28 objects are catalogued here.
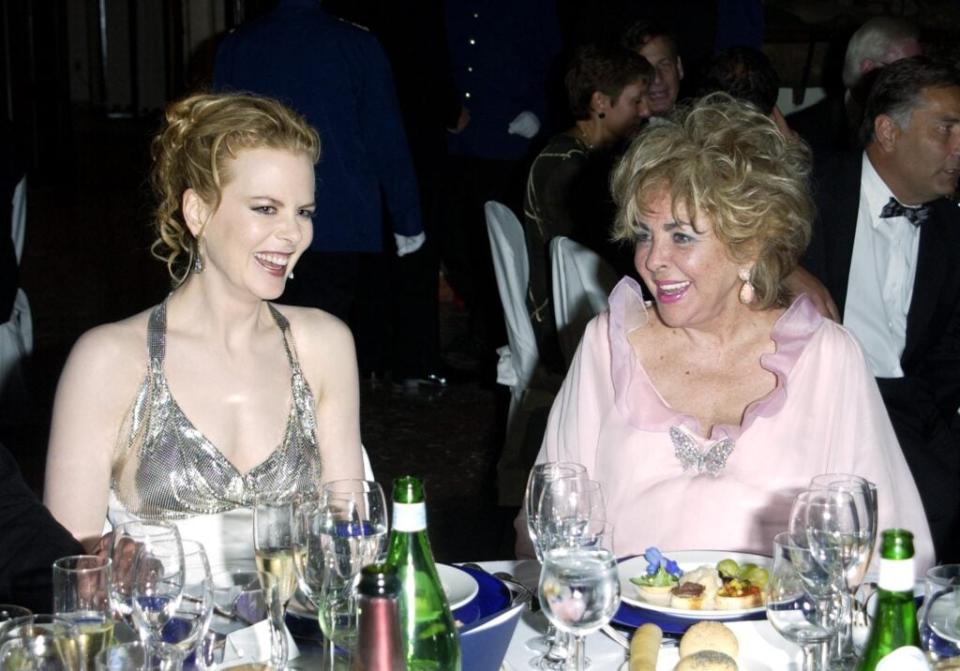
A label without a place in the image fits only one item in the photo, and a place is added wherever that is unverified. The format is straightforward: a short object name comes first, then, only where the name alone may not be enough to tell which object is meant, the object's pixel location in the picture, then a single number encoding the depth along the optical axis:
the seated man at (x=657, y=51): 4.56
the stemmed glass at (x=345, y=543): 1.98
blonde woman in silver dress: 2.58
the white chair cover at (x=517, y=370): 3.96
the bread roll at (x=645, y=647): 2.04
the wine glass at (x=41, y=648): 1.86
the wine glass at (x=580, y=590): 1.96
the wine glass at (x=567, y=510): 2.15
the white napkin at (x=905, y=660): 1.84
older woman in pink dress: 2.62
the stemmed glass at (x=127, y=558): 1.96
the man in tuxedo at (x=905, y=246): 3.48
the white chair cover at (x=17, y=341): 4.74
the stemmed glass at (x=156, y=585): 1.95
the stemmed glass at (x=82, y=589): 2.00
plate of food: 2.18
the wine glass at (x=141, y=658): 1.87
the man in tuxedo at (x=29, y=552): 2.39
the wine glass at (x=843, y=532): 2.04
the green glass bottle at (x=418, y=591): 1.95
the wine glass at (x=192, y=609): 1.94
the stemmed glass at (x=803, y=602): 2.00
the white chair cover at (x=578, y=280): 3.66
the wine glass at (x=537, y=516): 2.14
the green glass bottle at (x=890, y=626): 1.94
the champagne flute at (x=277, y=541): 2.04
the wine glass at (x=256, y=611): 1.98
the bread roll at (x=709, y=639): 2.05
